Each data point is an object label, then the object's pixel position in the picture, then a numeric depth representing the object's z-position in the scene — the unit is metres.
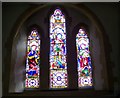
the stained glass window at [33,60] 5.84
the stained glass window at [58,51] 5.84
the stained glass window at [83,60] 5.86
